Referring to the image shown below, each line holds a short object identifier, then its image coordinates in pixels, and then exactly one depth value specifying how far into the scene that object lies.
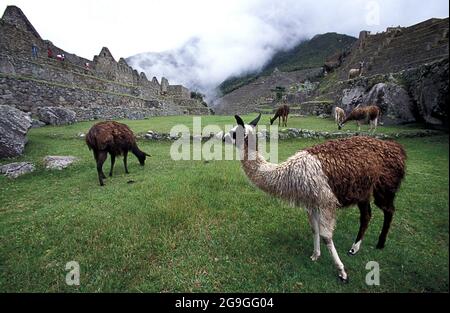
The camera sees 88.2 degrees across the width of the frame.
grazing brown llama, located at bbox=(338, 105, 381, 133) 12.55
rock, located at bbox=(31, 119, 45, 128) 14.17
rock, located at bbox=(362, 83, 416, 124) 14.14
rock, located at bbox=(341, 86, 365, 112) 19.18
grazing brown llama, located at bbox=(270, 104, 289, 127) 16.88
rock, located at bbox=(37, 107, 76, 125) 15.30
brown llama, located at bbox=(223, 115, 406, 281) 3.34
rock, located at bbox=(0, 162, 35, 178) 7.59
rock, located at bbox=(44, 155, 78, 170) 8.37
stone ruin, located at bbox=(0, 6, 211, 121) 15.74
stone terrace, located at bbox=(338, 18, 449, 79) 19.78
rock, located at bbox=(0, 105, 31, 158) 8.90
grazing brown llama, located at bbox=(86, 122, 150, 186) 7.30
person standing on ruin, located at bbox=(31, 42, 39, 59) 18.54
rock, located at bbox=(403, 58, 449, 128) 11.01
